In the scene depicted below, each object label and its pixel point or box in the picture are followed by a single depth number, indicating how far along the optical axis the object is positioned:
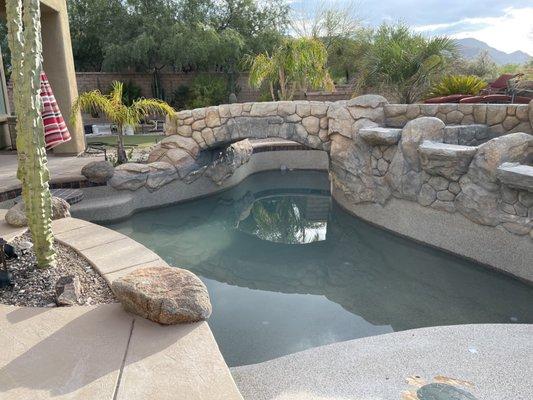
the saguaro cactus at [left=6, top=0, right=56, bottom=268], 3.03
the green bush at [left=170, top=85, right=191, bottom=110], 18.92
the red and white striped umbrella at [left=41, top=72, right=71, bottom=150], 5.54
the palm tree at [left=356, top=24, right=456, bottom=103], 9.33
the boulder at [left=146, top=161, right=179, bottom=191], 8.42
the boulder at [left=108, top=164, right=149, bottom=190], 8.07
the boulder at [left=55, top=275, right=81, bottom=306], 2.88
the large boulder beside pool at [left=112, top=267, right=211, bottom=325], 2.58
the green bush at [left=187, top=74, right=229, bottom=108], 17.89
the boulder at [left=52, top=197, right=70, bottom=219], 4.73
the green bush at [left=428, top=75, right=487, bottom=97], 9.07
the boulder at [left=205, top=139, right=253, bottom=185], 9.79
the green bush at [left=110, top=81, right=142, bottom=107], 18.85
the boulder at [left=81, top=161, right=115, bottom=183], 7.81
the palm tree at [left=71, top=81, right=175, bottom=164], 8.45
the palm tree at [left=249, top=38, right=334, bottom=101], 10.90
